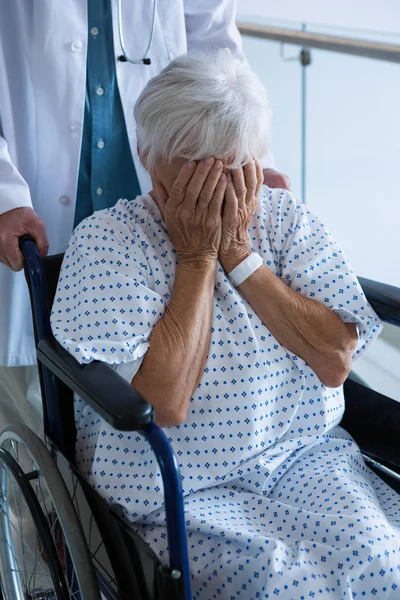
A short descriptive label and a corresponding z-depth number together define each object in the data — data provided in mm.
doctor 1696
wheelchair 1114
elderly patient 1305
